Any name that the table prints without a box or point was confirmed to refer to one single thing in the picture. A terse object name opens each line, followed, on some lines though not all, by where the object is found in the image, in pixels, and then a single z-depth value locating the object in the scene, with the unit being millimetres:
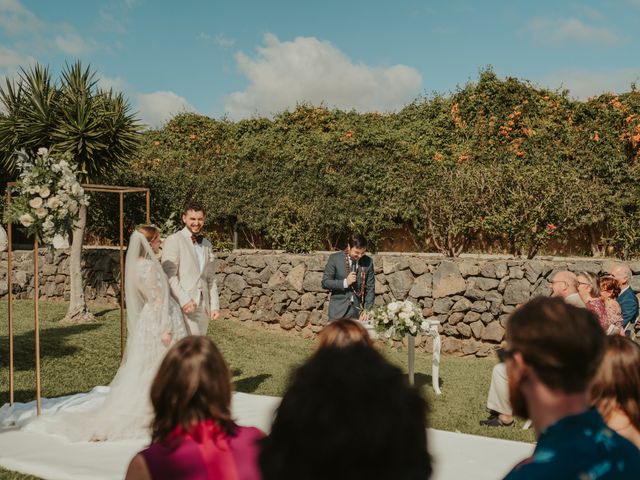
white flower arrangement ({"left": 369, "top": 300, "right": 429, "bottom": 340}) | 6703
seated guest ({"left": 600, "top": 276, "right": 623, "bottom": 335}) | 5742
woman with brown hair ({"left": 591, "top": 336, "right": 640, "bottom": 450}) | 2180
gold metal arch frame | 5399
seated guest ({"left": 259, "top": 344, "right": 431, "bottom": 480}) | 1068
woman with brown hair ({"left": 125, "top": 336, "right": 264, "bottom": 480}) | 2002
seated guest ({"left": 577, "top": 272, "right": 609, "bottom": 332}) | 5625
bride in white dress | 5059
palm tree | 11258
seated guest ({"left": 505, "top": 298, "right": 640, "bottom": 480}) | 1552
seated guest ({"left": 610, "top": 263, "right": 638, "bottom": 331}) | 6285
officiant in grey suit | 6871
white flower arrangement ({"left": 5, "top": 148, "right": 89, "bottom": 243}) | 5195
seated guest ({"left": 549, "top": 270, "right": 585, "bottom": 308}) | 5570
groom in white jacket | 5999
